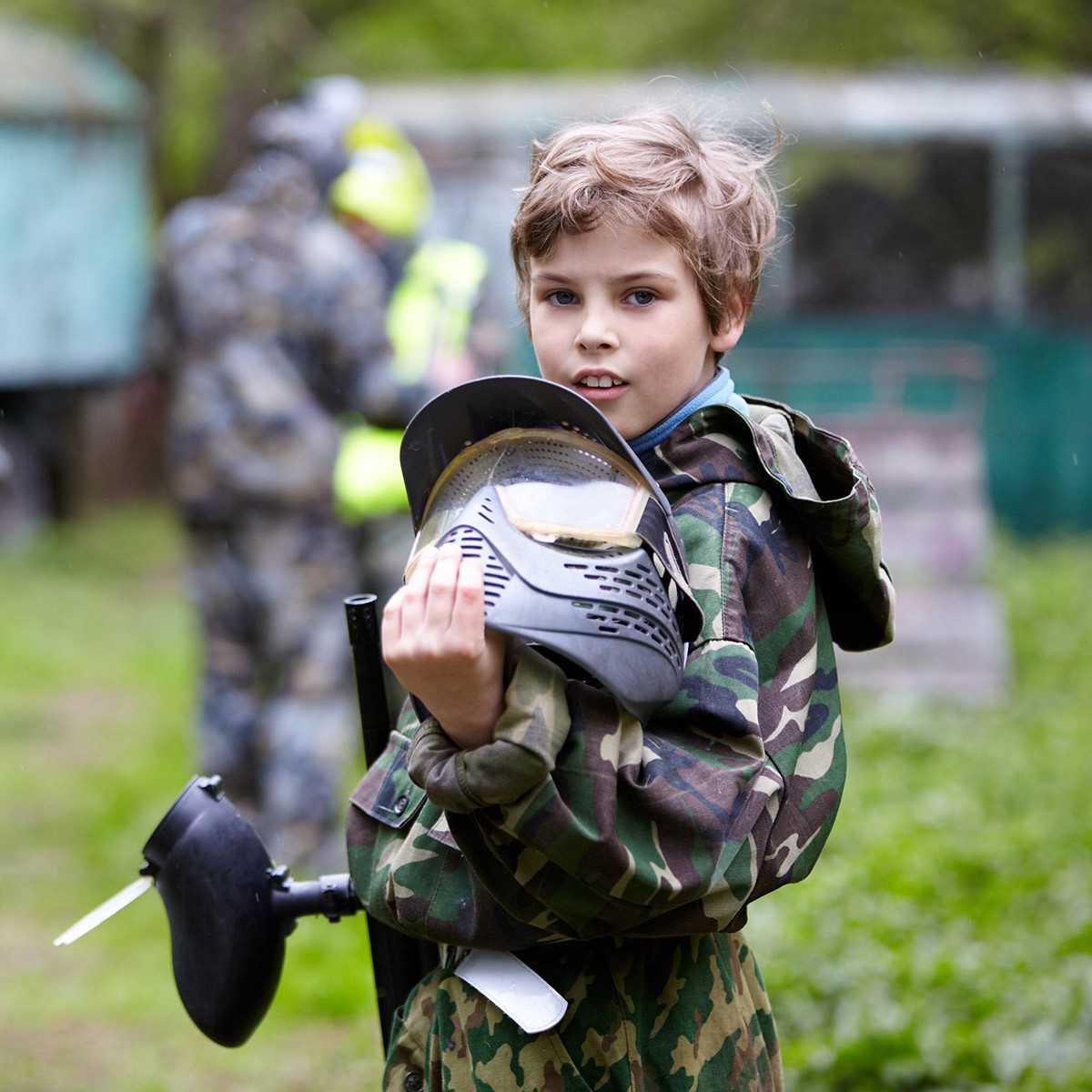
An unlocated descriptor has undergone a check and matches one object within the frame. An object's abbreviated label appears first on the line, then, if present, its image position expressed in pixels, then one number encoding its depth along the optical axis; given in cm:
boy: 159
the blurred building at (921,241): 1207
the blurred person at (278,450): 553
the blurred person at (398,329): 559
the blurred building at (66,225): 1176
